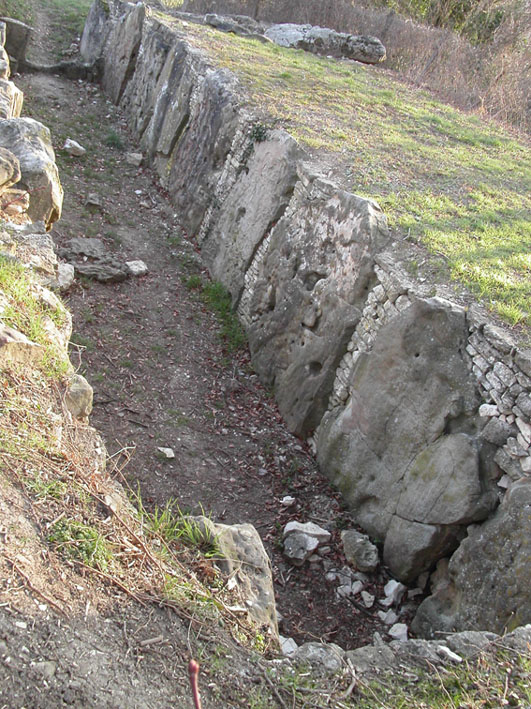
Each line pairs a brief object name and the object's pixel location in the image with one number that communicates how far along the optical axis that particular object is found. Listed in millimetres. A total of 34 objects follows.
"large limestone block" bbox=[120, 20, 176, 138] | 11898
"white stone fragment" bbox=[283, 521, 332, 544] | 5312
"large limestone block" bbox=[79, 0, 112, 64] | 14422
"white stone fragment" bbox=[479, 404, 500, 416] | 4676
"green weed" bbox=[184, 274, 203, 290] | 8531
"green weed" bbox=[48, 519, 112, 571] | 3086
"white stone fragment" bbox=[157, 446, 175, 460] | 5844
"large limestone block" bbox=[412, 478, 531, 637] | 4043
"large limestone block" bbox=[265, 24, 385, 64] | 15039
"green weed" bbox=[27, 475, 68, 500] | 3273
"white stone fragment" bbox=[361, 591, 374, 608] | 4914
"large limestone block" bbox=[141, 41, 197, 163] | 10641
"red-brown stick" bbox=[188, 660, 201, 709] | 1332
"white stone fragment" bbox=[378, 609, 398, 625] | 4797
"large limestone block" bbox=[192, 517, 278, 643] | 3467
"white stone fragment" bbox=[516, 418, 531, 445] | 4352
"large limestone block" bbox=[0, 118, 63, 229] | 6250
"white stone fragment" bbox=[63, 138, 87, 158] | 10844
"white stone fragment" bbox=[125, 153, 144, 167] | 11403
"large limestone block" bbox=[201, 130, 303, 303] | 7797
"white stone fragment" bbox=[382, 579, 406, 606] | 4953
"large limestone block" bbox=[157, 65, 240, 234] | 9328
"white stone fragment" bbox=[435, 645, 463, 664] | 3256
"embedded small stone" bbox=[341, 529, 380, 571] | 5102
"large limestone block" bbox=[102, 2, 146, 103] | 13117
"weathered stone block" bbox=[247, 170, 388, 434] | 6285
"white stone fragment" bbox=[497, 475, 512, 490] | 4504
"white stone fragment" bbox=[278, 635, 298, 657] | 4158
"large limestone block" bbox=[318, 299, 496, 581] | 4746
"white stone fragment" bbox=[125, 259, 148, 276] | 8375
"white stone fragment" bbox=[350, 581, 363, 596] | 5000
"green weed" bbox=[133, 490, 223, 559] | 3600
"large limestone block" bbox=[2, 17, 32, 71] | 13125
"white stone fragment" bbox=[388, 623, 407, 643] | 4609
